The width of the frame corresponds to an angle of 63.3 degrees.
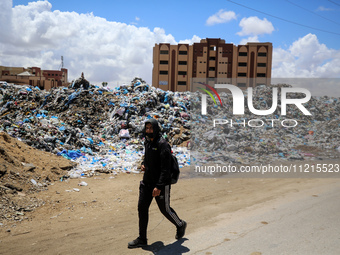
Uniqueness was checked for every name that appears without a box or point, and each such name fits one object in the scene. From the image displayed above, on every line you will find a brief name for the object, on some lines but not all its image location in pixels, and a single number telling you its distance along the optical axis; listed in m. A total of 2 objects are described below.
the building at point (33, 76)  35.91
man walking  3.44
